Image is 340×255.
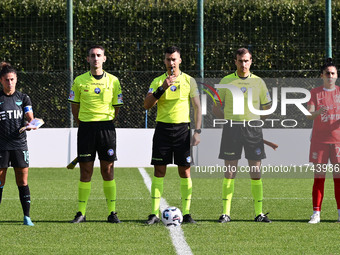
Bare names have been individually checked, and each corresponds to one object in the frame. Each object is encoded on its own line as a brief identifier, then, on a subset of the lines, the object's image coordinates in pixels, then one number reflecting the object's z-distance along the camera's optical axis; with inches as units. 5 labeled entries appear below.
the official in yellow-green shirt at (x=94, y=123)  707.4
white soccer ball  676.7
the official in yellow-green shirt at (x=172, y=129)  699.4
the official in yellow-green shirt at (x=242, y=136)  713.6
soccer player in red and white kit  713.0
